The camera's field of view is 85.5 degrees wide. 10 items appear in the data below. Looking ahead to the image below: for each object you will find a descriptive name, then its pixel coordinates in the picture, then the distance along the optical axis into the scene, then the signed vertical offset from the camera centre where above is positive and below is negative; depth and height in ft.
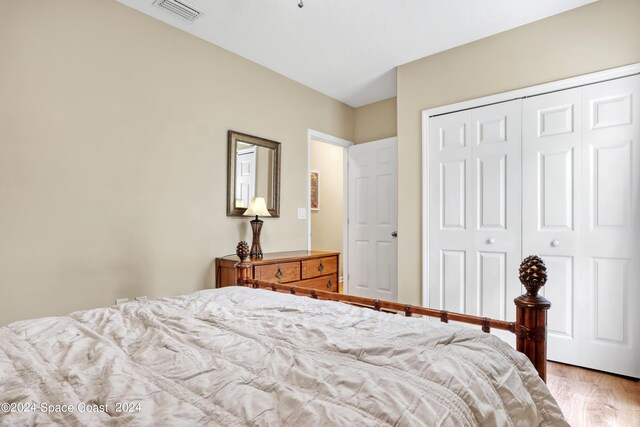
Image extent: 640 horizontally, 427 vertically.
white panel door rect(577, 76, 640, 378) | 7.72 -0.23
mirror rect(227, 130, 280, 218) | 10.43 +1.40
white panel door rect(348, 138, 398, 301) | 13.37 -0.15
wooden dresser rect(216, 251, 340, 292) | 9.33 -1.53
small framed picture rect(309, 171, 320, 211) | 18.22 +1.27
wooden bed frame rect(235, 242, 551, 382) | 3.90 -1.22
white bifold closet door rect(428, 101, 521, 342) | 9.32 +0.18
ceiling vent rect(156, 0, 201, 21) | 8.10 +4.98
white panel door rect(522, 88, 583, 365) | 8.43 +0.39
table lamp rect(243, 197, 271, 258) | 10.19 +0.02
